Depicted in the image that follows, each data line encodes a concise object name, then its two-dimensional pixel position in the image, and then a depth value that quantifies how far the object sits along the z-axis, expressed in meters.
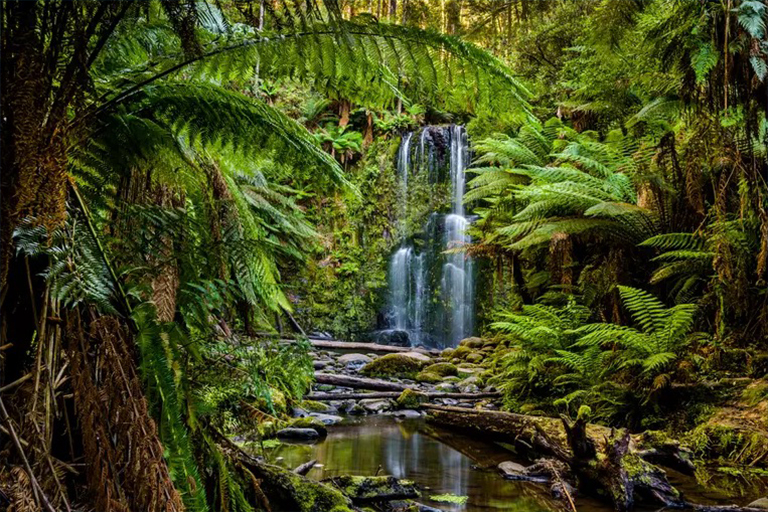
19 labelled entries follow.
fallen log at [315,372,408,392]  6.25
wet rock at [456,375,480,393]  6.07
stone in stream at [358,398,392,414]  5.34
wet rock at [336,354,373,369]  8.06
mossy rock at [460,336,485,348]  9.00
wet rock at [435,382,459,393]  6.22
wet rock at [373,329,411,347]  11.73
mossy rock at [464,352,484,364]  7.98
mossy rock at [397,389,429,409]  5.51
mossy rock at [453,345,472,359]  8.42
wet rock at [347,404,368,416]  5.24
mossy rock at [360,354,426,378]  7.34
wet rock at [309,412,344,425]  4.66
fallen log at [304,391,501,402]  5.62
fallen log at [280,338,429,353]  10.12
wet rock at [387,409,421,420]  5.11
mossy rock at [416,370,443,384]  6.88
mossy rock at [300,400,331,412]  5.14
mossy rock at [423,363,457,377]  7.18
